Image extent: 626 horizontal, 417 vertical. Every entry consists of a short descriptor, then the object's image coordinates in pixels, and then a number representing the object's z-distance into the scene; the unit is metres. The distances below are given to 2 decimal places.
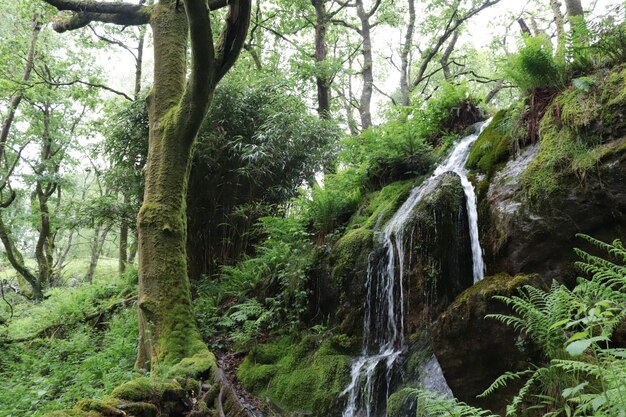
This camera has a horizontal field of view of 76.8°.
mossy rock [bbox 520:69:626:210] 4.05
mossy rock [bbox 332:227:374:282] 5.45
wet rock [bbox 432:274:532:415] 3.29
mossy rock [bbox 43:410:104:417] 2.81
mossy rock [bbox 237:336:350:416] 4.45
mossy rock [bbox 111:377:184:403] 3.50
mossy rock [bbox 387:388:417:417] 3.74
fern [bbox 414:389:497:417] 2.31
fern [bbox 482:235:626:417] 2.58
